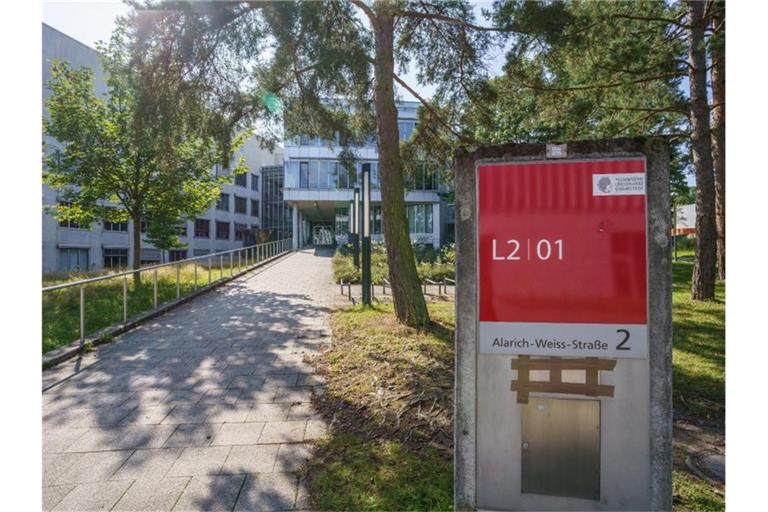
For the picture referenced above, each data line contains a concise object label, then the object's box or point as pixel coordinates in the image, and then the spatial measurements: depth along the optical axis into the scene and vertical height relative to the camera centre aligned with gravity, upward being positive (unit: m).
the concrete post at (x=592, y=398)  2.12 -0.78
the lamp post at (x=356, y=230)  15.45 +0.87
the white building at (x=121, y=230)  26.42 +1.65
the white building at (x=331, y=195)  33.41 +4.62
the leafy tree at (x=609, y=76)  6.56 +3.51
